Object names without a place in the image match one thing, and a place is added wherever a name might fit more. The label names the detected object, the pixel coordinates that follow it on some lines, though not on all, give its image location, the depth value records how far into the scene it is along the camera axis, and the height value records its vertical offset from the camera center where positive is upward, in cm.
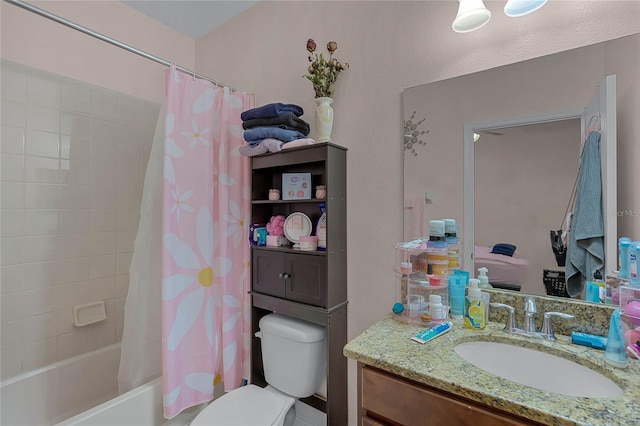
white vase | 141 +47
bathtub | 146 -97
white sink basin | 80 -48
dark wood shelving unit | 138 -29
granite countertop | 63 -42
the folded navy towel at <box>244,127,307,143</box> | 146 +41
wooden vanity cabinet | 71 -52
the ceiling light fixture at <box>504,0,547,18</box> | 98 +72
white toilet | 133 -82
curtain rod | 111 +79
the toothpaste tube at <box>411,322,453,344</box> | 97 -41
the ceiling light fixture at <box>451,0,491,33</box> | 104 +73
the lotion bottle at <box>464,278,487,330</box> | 104 -35
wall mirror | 96 +24
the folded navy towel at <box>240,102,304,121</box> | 146 +54
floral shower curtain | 141 -16
